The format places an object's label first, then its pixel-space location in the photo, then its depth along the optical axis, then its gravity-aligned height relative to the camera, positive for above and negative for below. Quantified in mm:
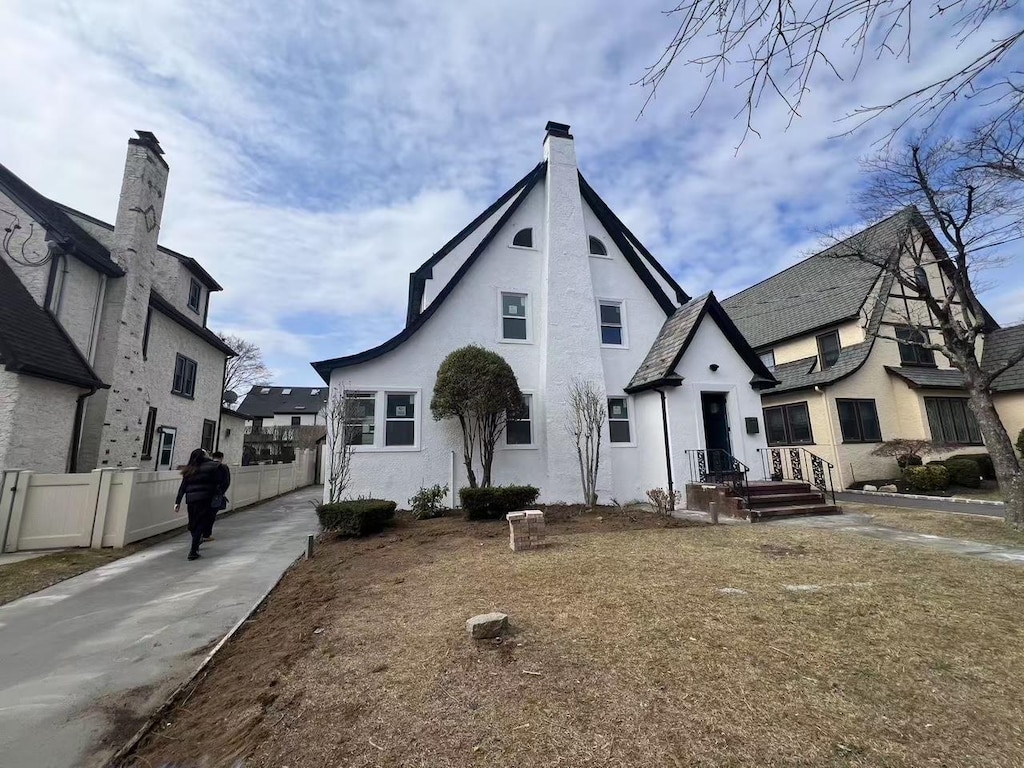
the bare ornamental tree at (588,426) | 11864 +839
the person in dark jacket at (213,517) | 8352 -956
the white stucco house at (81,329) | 8609 +3313
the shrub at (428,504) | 10641 -1047
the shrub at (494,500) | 9930 -927
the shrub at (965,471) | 14695 -821
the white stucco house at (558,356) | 11859 +2891
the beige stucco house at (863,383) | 16156 +2485
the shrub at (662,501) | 10219 -1103
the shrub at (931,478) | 14062 -963
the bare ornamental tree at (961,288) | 8602 +3600
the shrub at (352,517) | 8500 -1046
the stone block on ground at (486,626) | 3746 -1411
